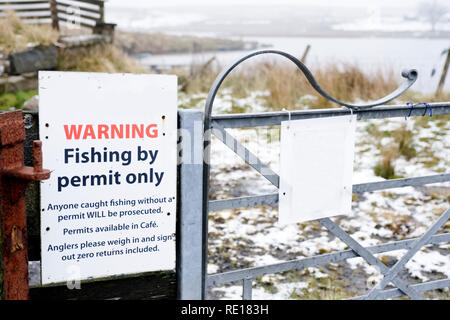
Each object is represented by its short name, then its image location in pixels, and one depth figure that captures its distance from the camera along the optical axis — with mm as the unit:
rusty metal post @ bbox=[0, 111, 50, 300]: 1852
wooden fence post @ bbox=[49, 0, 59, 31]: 14320
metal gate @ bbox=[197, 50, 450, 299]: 2303
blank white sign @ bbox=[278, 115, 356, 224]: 2426
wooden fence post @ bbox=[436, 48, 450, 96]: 9961
